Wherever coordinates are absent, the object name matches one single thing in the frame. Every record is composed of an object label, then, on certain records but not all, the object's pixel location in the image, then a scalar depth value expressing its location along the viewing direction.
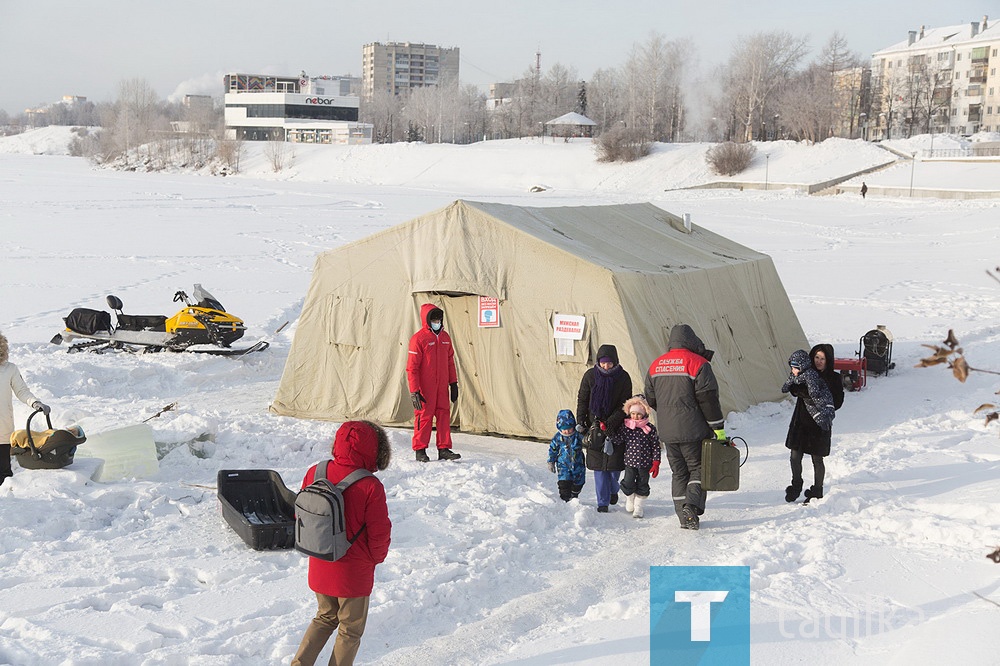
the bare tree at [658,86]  91.94
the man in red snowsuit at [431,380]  8.64
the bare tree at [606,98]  101.00
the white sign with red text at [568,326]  9.35
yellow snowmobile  13.27
